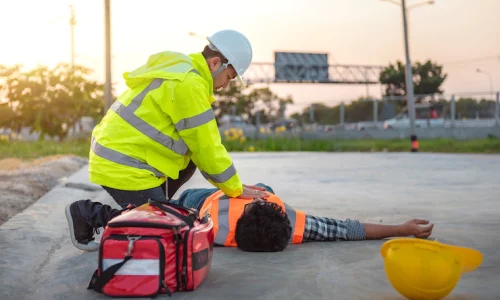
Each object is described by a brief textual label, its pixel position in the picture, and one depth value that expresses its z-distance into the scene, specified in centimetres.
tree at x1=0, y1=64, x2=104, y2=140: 3231
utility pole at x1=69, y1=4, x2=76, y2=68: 4894
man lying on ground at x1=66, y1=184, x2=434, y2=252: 532
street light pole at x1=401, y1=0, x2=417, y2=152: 2970
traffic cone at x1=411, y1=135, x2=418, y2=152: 2539
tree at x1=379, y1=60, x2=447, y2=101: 7288
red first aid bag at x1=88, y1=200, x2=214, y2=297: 411
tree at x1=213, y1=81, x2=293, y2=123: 6988
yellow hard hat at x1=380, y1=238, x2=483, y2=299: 398
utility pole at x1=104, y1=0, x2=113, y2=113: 1864
